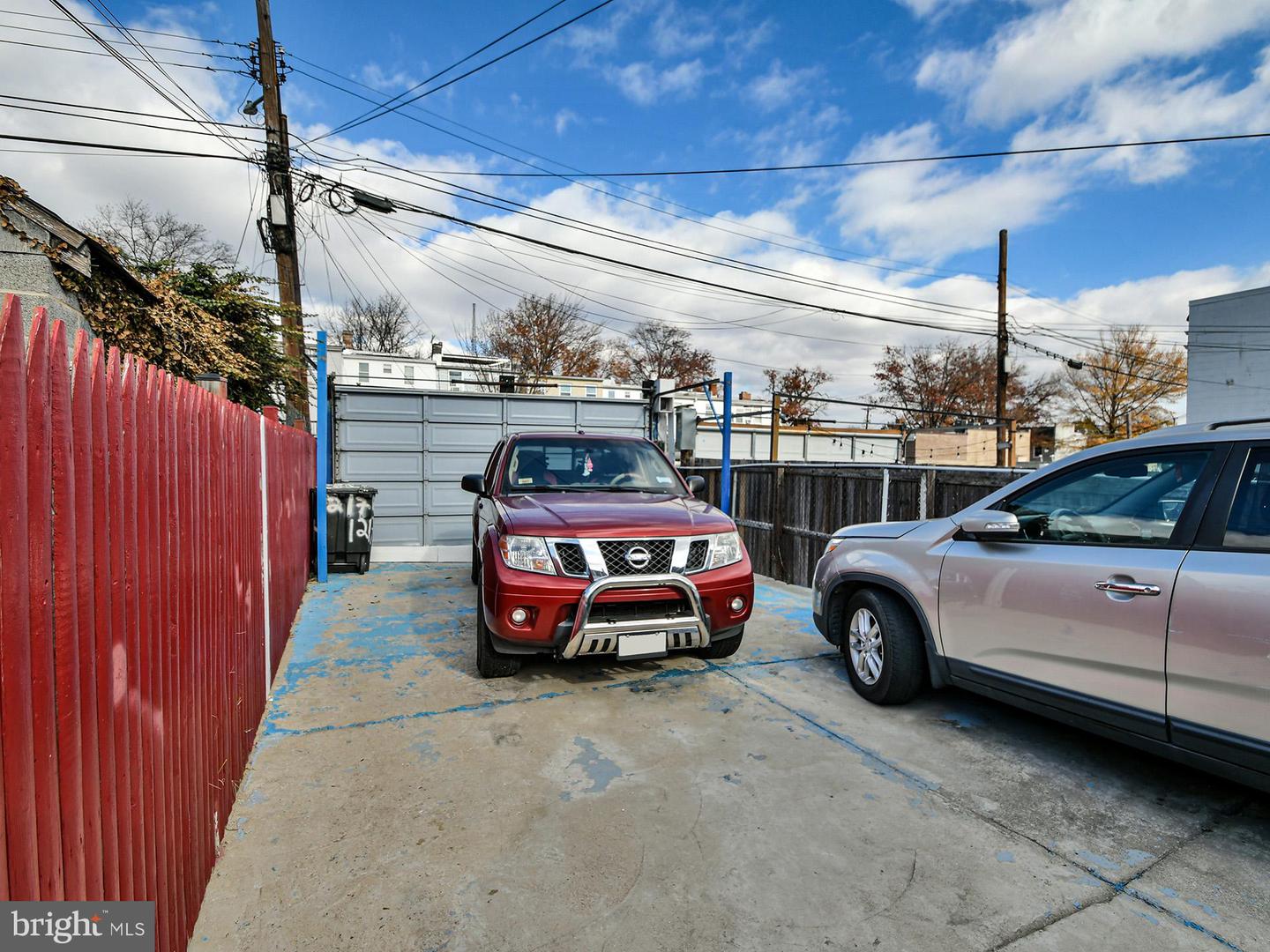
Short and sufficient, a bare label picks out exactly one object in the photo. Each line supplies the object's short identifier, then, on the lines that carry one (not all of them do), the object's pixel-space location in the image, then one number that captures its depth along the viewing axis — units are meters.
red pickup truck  3.78
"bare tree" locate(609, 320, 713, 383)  42.66
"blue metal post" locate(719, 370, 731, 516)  8.38
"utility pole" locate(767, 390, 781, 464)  11.28
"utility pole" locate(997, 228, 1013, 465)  20.00
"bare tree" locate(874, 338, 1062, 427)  41.50
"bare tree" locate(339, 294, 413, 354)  36.81
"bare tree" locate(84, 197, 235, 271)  20.77
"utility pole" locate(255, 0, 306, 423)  11.08
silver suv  2.43
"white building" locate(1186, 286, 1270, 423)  21.00
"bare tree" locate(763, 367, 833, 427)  44.22
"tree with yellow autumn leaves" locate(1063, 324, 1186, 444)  34.84
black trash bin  8.18
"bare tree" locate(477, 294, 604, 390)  32.69
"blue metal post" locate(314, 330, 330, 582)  7.39
